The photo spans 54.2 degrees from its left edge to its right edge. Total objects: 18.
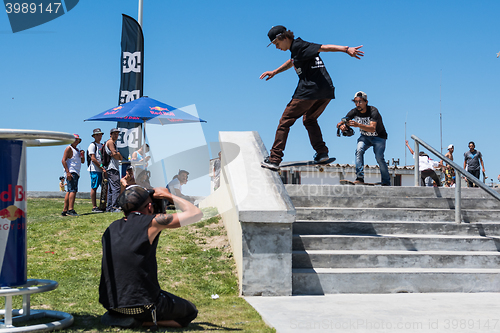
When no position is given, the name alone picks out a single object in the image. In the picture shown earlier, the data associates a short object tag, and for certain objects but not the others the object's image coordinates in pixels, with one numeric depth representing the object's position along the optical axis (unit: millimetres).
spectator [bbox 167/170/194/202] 11547
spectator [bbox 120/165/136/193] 10305
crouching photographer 3975
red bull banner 3926
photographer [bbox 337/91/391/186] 8891
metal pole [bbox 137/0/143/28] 16312
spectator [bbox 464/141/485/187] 14602
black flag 13750
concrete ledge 5578
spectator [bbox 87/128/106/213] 10570
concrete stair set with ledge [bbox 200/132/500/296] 5617
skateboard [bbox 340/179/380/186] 8888
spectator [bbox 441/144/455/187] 19859
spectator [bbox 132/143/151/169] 12297
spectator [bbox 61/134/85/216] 10086
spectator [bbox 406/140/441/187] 11723
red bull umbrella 11125
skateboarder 6824
